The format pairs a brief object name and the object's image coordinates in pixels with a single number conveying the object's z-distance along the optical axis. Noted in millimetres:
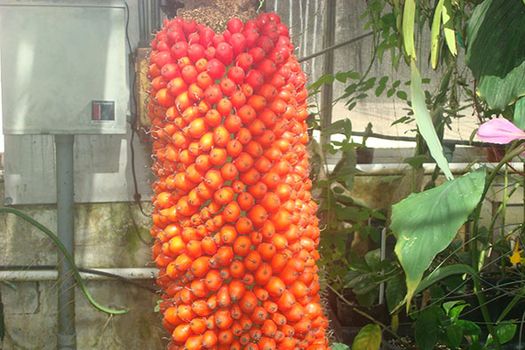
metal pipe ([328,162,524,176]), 1842
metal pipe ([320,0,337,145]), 1717
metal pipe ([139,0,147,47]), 1518
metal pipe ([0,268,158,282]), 1771
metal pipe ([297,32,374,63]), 1602
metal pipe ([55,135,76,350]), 1553
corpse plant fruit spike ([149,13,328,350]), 952
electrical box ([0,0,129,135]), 1426
